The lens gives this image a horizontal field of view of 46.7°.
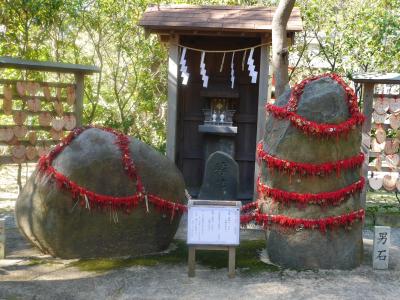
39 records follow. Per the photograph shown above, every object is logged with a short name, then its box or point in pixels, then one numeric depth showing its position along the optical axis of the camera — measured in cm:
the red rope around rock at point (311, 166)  546
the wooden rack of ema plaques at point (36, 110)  726
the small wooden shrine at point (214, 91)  882
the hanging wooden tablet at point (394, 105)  752
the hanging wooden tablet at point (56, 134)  768
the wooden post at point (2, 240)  561
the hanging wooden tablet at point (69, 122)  774
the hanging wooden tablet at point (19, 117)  738
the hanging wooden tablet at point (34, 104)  749
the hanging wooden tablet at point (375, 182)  764
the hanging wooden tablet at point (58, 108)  774
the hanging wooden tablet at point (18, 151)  737
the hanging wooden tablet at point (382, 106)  753
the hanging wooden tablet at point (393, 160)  764
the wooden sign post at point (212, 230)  530
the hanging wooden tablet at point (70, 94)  780
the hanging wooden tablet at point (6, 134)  725
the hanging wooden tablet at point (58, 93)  777
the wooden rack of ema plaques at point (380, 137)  752
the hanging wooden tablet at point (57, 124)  765
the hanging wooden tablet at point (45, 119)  763
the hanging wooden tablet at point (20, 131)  736
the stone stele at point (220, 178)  870
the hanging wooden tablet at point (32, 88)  744
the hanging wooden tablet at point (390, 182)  761
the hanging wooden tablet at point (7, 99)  723
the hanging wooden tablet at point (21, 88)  732
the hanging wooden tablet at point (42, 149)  759
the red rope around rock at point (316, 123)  543
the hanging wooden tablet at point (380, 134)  761
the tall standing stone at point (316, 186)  552
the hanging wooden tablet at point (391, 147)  761
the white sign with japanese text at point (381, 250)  566
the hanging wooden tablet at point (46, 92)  766
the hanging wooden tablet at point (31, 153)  751
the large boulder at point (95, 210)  553
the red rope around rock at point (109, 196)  548
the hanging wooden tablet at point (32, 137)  749
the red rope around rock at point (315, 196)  546
